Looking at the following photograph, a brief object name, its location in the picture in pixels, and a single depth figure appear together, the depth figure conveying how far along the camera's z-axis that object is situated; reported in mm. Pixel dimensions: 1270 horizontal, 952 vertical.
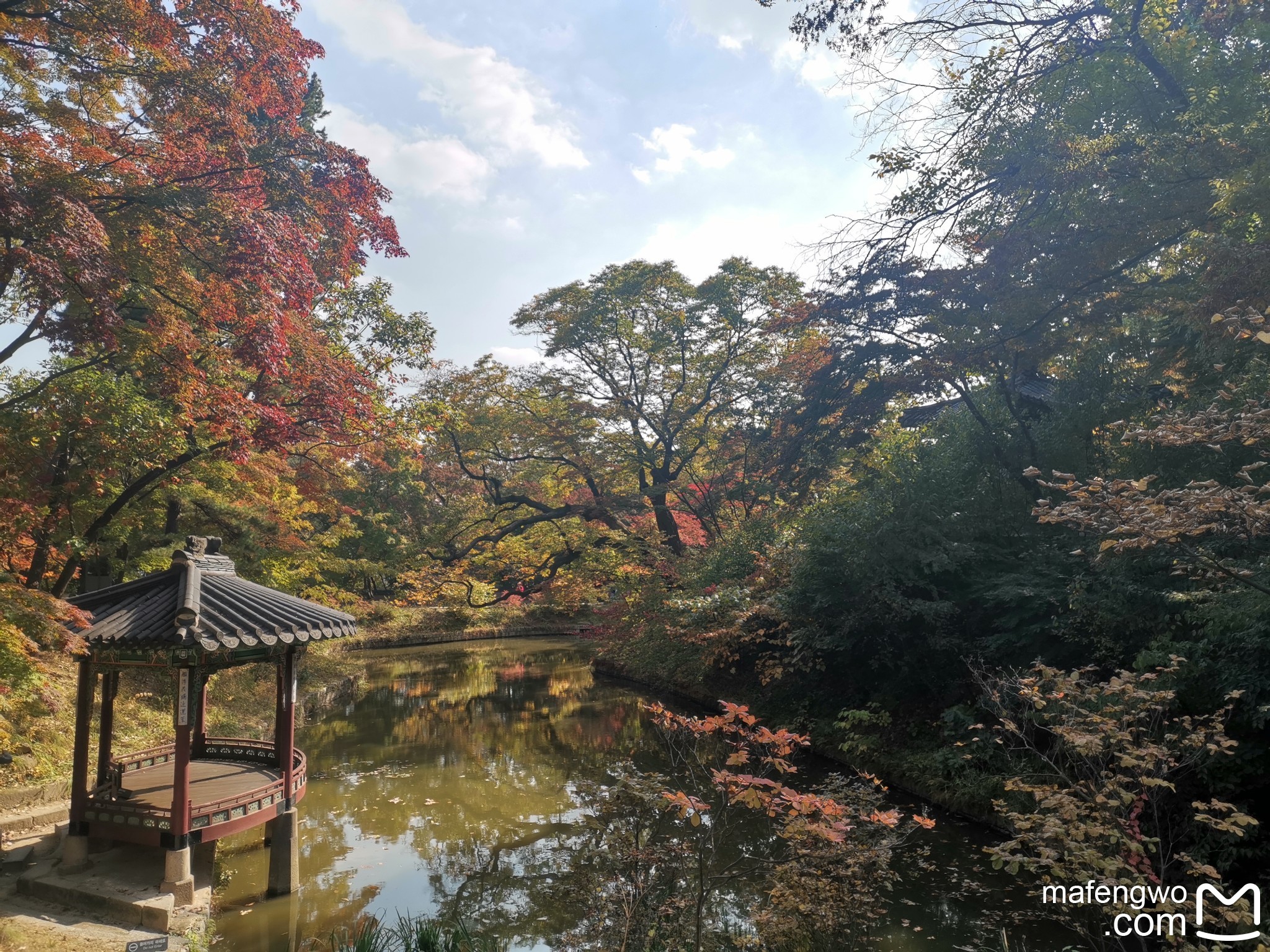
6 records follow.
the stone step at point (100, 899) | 5004
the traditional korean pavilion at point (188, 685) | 5492
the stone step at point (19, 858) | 5699
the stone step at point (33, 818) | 6359
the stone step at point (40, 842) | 6004
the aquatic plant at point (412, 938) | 4492
